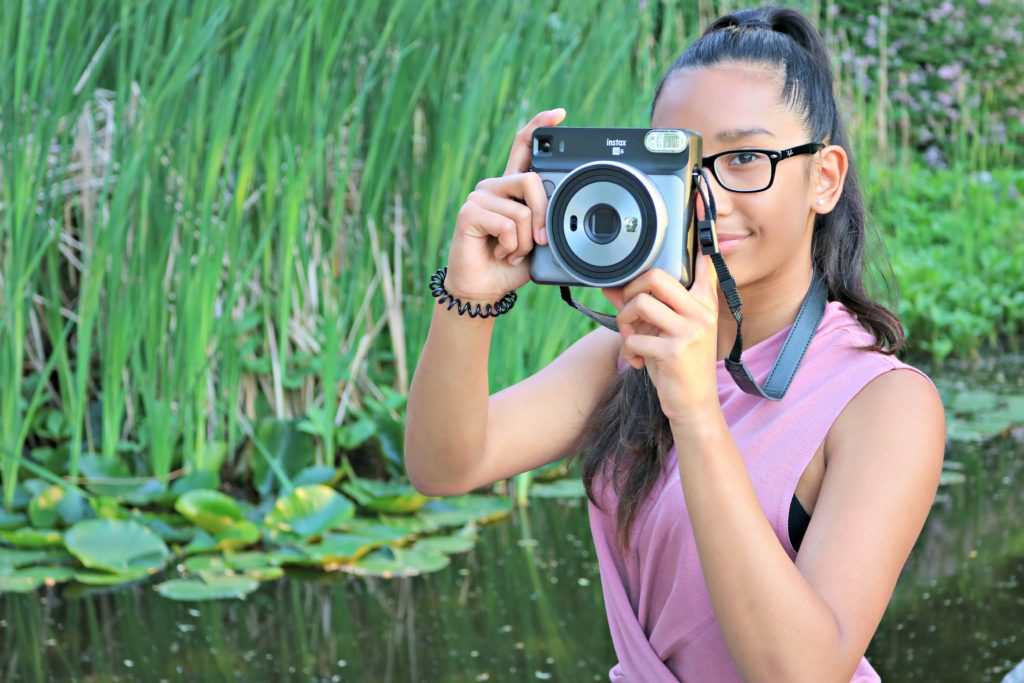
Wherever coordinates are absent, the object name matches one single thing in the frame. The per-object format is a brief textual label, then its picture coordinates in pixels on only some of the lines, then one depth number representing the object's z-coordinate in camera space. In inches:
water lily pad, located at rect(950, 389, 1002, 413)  163.4
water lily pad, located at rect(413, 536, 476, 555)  114.0
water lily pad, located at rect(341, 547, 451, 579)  108.8
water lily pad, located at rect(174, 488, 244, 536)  111.7
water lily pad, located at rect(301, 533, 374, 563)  109.4
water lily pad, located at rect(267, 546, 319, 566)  109.1
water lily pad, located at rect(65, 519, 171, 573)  106.7
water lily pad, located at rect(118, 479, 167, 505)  115.9
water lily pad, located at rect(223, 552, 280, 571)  107.6
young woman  41.8
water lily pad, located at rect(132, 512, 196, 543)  112.2
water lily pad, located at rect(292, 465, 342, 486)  121.9
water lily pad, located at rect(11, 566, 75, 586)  105.7
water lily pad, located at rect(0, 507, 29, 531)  112.2
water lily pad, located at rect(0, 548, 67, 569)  108.0
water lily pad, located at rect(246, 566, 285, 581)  106.6
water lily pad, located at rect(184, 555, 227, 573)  106.6
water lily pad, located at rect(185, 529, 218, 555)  109.3
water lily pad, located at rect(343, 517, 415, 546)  114.3
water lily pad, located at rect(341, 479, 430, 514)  119.7
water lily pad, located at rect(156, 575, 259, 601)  101.7
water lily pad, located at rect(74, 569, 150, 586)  105.2
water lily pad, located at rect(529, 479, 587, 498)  131.4
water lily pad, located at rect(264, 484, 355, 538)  111.3
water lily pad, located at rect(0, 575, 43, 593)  103.3
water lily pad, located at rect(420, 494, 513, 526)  122.3
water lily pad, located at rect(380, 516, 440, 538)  117.9
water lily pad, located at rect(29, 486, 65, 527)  112.2
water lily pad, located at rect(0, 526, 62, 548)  109.0
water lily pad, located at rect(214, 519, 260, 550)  110.3
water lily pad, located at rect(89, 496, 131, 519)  111.9
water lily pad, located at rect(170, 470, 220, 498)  117.7
